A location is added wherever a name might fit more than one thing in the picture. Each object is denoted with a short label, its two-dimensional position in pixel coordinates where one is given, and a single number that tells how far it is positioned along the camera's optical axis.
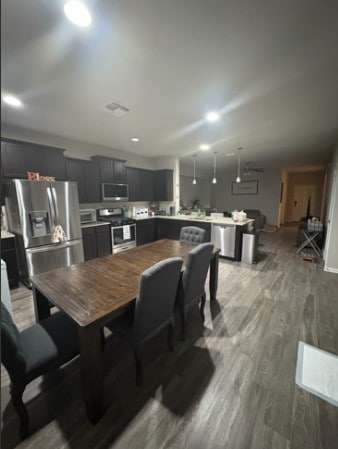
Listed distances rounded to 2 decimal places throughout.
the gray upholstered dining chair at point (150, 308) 1.43
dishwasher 4.25
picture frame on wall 8.78
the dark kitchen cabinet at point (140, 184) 5.13
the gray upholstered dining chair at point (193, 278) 1.83
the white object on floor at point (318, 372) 1.55
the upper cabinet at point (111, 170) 4.36
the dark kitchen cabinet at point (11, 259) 2.92
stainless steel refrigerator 2.89
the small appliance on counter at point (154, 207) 5.90
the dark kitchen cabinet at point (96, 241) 3.96
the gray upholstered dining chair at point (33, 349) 1.09
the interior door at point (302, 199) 9.27
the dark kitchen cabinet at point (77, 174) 3.83
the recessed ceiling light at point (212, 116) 2.74
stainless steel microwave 4.46
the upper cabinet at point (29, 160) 2.94
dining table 1.27
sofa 6.74
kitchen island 4.21
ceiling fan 6.70
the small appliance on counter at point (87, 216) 4.18
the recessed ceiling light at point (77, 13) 1.23
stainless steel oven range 4.50
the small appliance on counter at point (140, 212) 5.11
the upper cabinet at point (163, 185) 5.59
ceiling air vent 2.47
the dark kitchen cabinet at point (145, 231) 5.13
